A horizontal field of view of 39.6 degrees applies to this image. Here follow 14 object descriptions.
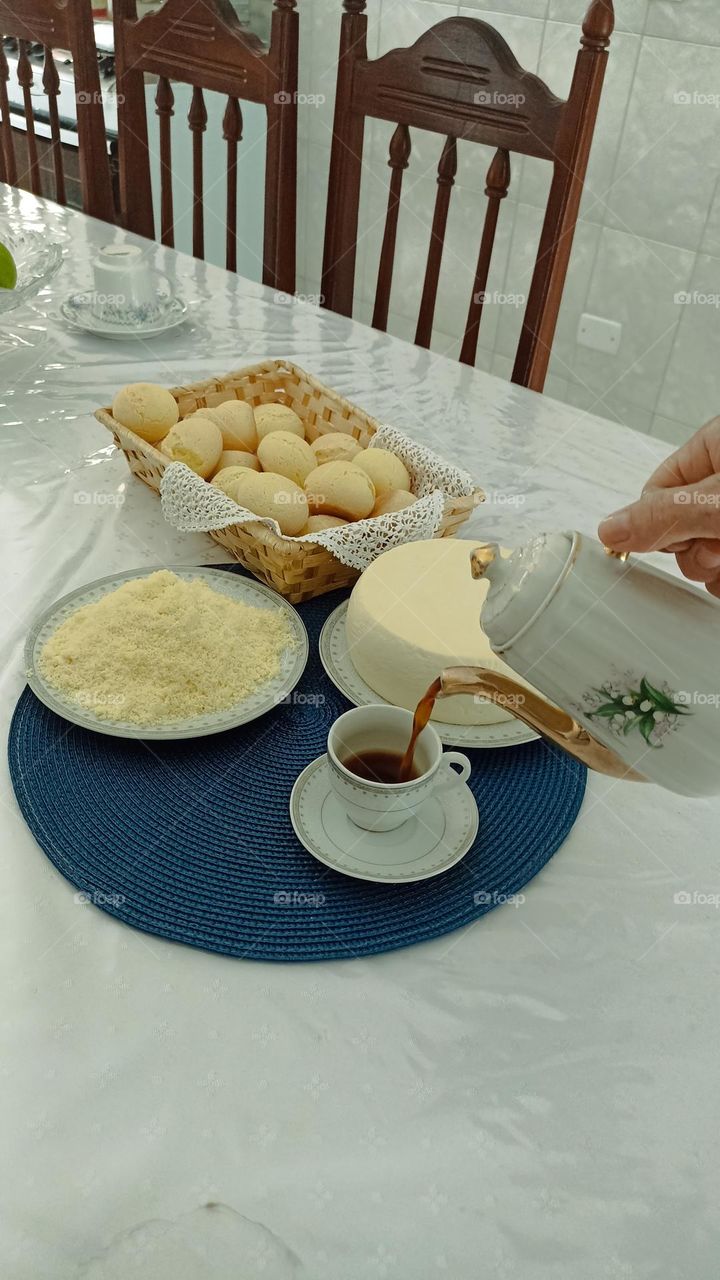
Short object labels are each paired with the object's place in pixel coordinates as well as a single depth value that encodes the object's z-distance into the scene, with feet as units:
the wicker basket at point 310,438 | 2.65
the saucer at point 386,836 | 2.00
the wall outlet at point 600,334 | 7.18
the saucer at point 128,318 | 4.14
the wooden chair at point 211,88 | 4.95
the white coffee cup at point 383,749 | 1.95
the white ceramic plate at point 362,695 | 2.33
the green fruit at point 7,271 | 3.79
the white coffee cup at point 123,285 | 4.09
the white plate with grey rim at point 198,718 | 2.24
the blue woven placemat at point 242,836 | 1.91
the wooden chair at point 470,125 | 4.05
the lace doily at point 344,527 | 2.64
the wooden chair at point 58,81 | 5.36
